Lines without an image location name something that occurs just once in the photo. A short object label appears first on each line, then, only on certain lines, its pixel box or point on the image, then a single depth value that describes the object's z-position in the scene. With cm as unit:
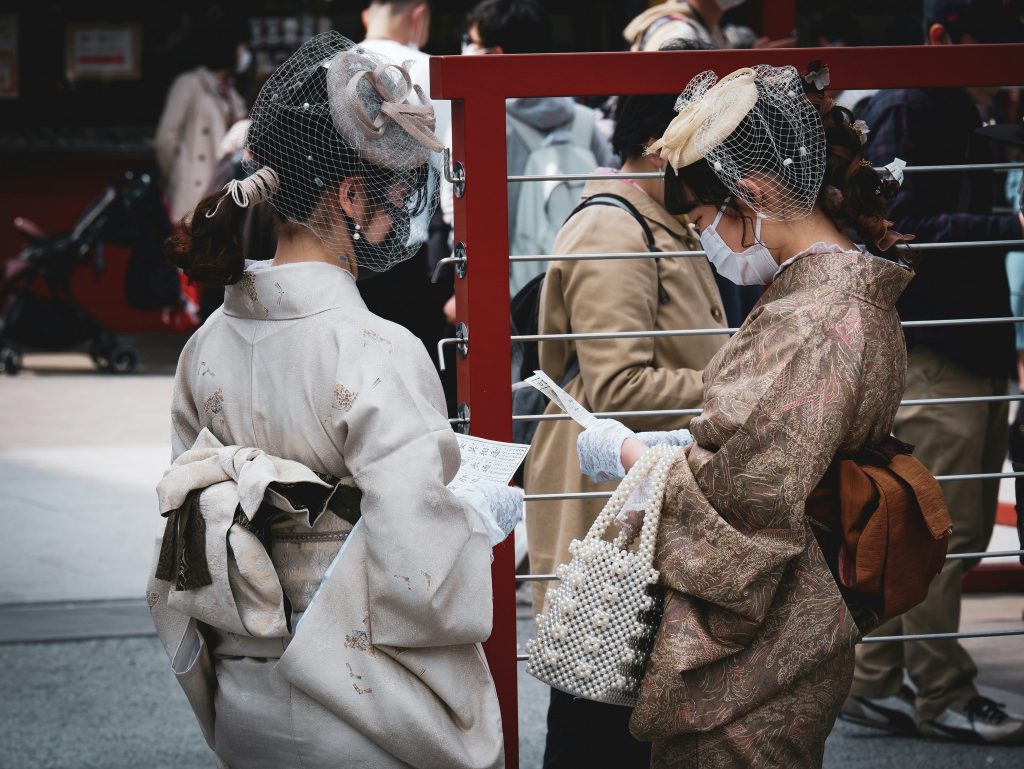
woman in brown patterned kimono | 443
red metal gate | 543
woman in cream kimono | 441
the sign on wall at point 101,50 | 2323
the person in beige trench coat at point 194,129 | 1889
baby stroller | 1912
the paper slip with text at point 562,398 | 523
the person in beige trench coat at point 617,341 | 623
